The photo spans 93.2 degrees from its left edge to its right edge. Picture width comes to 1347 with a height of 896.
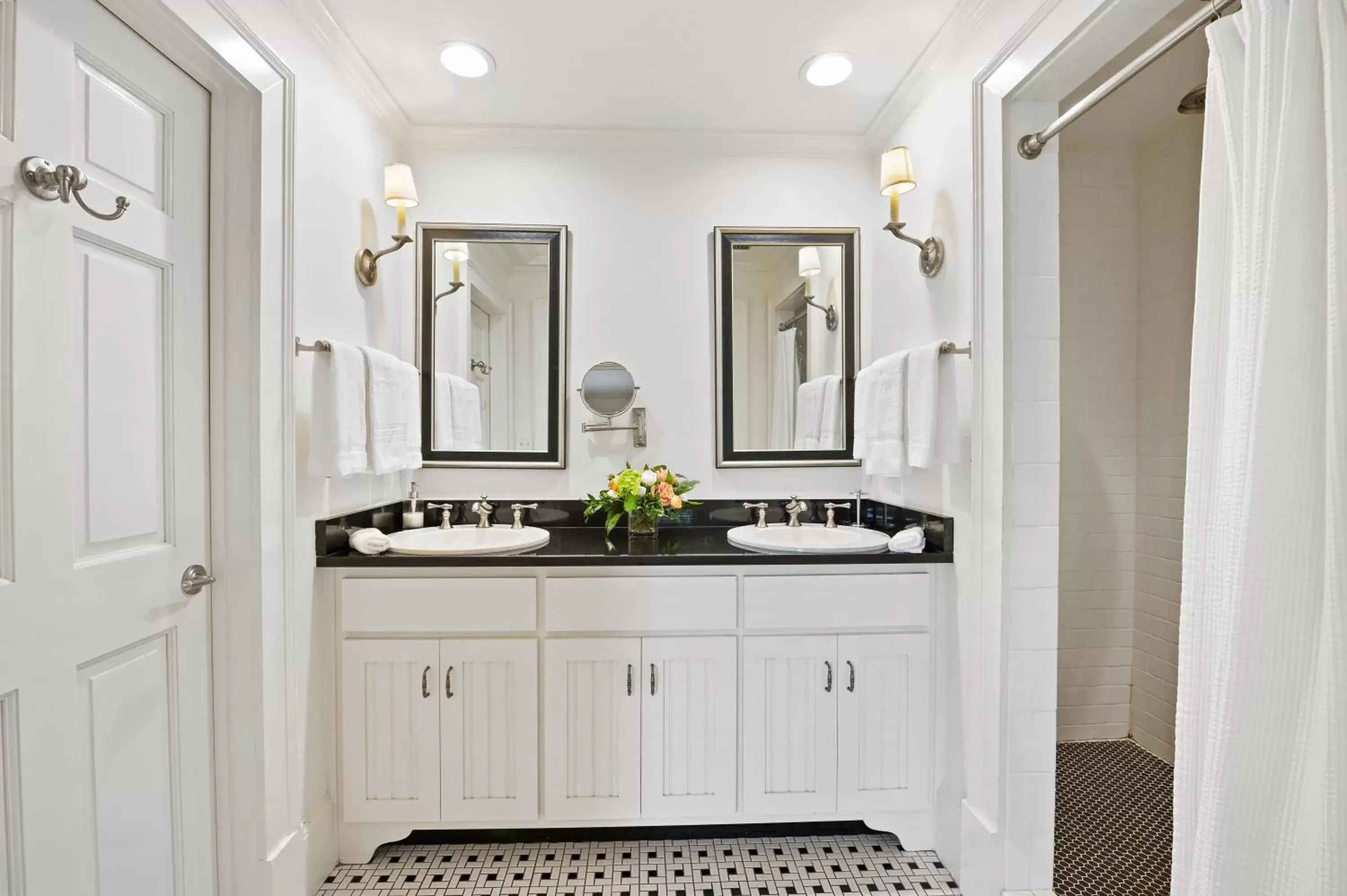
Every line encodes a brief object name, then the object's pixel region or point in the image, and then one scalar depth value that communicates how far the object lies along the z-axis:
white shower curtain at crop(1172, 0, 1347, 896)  0.83
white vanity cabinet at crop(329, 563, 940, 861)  1.83
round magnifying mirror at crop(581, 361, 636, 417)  2.42
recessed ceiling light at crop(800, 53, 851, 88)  1.95
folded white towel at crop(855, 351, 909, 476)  1.89
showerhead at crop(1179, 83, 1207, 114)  1.88
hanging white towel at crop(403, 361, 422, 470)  2.08
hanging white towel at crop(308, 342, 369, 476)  1.68
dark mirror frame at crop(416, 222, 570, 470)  2.40
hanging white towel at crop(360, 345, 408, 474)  1.84
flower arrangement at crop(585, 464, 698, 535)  2.15
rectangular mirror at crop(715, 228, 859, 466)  2.44
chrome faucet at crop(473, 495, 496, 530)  2.27
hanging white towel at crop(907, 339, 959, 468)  1.74
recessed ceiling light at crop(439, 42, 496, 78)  1.90
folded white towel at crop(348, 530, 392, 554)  1.84
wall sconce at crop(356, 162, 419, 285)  2.05
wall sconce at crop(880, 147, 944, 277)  1.89
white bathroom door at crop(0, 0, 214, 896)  1.04
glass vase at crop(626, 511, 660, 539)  2.17
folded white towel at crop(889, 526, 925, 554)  1.88
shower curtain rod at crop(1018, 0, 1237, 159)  1.04
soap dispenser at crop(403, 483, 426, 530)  2.27
